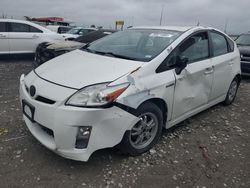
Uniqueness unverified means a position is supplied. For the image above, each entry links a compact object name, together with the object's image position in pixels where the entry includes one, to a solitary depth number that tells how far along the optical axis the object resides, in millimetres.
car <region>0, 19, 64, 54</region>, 6485
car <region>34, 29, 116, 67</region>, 5031
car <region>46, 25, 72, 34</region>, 12136
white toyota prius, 1879
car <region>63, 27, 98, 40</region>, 10456
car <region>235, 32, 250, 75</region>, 5806
